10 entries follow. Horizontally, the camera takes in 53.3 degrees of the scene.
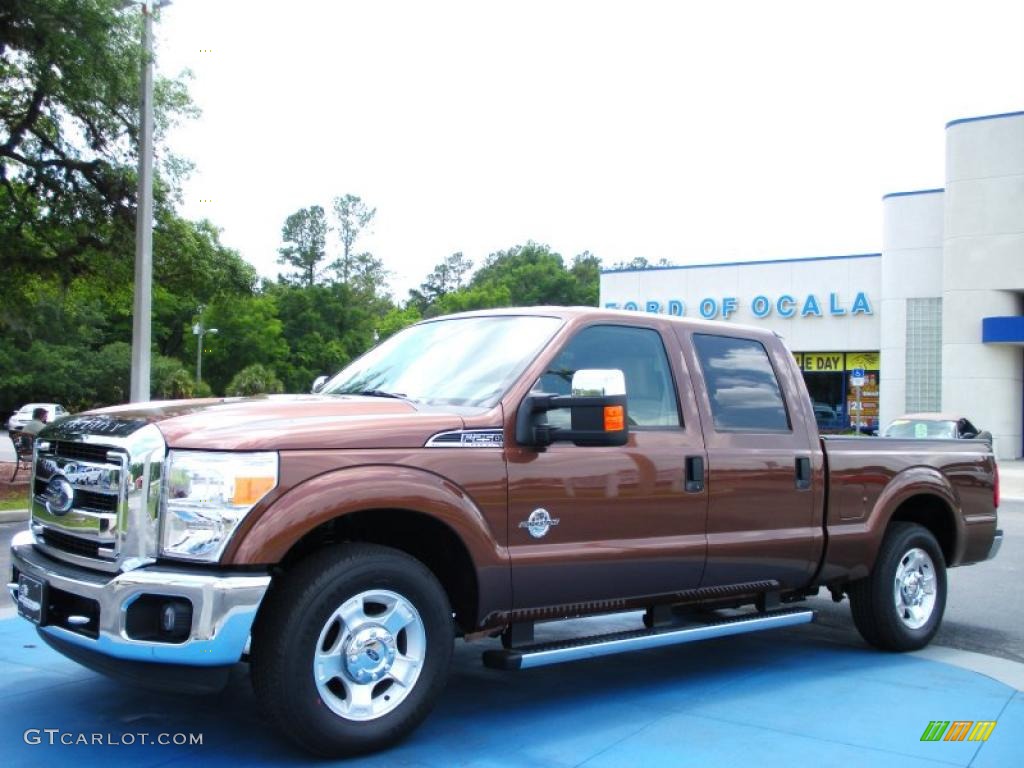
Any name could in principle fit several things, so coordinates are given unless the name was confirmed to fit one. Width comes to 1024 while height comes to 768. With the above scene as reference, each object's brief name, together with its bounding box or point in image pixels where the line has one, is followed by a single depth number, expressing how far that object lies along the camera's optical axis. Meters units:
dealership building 30.22
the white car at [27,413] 35.47
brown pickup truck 3.85
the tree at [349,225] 90.62
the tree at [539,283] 81.31
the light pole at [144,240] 15.98
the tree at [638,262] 104.47
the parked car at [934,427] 19.47
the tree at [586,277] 80.88
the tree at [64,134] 15.11
